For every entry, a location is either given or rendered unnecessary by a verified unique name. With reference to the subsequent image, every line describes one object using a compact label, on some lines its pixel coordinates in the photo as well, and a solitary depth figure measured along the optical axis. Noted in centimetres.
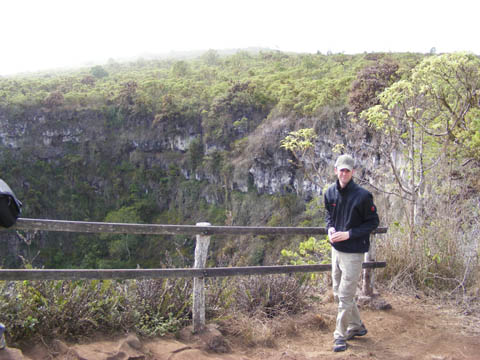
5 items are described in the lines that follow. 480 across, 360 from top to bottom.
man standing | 322
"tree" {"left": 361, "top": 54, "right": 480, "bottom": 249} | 598
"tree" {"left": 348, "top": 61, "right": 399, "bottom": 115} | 1503
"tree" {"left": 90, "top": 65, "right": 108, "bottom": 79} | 6366
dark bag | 239
